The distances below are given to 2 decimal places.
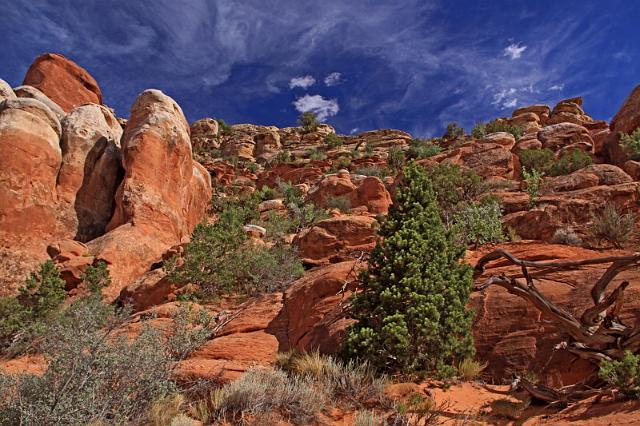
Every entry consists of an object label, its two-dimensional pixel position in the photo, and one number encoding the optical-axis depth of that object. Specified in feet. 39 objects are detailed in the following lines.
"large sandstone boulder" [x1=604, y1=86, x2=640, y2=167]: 79.66
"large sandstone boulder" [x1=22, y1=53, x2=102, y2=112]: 110.11
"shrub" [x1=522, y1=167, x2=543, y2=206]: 53.06
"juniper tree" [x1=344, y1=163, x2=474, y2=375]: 21.93
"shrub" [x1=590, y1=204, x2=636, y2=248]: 36.42
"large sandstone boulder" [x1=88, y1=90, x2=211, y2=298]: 60.85
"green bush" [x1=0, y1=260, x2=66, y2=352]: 41.73
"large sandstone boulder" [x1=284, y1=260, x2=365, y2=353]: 27.84
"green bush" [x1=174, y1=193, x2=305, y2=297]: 47.48
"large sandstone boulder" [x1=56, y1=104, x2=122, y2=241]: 70.54
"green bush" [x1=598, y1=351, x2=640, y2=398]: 14.85
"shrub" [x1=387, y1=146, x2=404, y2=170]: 125.06
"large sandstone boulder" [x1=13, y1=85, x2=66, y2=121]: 81.63
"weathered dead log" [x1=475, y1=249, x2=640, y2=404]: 17.85
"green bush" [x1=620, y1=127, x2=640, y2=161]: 68.18
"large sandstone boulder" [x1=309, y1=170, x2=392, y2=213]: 80.58
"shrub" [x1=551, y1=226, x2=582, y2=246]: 39.27
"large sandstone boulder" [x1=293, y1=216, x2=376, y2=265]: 51.93
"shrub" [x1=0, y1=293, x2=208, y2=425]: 16.49
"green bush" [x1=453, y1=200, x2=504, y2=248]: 42.16
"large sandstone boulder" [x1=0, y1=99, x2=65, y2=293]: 58.90
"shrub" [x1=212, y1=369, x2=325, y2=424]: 18.04
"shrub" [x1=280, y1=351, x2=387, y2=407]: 19.60
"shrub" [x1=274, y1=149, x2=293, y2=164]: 152.56
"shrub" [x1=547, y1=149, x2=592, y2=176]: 76.13
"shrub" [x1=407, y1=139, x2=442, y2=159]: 115.24
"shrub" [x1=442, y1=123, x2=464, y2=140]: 155.84
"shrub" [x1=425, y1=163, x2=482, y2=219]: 66.23
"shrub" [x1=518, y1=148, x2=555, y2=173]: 83.15
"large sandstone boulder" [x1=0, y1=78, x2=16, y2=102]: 78.91
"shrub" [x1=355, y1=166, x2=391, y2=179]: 115.67
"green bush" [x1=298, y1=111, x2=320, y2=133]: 205.77
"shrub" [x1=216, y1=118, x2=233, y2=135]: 212.02
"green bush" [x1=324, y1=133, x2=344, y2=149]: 170.60
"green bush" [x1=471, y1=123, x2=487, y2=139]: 133.63
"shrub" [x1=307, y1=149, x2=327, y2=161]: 151.88
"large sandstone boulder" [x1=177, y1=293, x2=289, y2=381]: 25.75
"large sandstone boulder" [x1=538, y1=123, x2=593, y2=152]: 89.46
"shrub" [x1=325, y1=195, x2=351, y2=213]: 81.82
